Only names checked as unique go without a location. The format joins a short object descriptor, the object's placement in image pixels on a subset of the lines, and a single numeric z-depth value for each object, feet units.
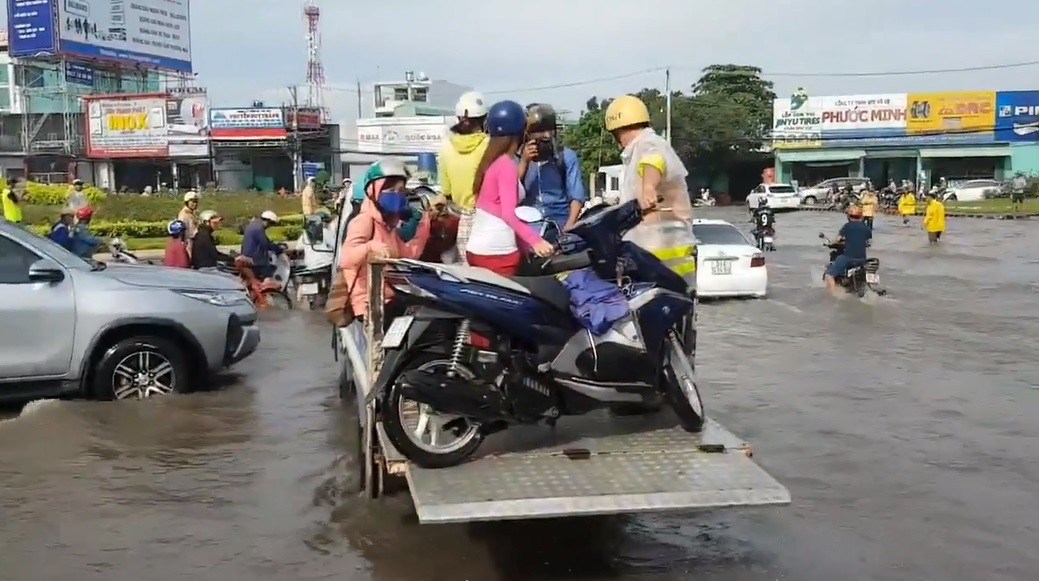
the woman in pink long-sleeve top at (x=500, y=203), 18.48
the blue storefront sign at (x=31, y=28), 177.17
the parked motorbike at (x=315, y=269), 45.80
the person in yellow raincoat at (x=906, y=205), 135.33
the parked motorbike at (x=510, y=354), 16.85
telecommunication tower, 238.48
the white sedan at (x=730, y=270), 53.21
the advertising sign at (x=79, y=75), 188.48
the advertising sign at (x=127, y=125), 185.47
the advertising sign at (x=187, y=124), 188.96
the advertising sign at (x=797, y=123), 215.31
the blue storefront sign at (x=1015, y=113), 199.41
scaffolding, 188.96
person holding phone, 21.53
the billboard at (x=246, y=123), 197.36
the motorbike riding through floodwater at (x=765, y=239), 87.04
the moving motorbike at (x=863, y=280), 53.21
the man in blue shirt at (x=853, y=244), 53.16
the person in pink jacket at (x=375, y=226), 20.84
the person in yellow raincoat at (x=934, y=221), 95.91
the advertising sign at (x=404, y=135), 239.09
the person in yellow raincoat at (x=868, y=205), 90.12
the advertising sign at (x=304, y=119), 198.49
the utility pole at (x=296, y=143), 194.70
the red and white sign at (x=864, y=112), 208.95
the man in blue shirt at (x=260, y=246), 48.88
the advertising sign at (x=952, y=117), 201.77
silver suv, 26.71
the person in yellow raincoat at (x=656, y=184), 19.67
